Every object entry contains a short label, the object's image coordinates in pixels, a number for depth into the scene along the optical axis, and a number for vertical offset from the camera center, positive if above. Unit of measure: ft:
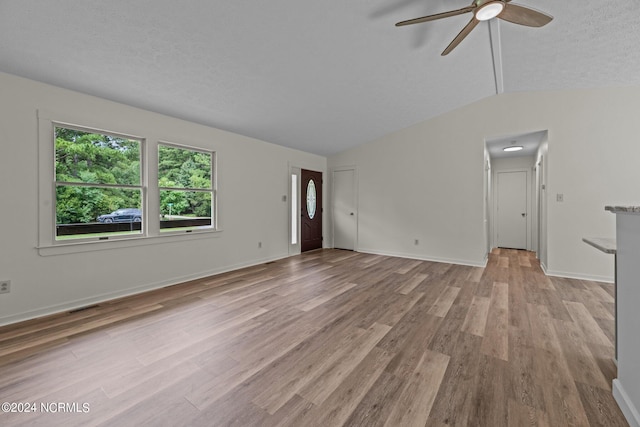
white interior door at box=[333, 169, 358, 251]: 22.24 +0.08
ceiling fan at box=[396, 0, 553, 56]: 7.11 +5.35
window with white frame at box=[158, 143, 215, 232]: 12.96 +1.22
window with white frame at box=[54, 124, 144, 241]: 9.97 +1.10
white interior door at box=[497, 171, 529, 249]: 22.75 +0.12
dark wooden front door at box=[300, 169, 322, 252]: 21.48 +0.01
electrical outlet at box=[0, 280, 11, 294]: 8.64 -2.37
